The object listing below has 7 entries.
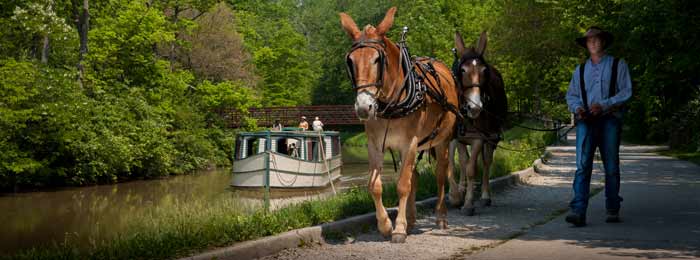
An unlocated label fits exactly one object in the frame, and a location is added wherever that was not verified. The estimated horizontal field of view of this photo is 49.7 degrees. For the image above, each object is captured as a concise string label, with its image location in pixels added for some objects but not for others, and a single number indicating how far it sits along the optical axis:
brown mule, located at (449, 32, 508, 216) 10.47
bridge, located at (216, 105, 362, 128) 61.59
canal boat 30.52
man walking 9.62
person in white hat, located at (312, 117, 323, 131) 36.59
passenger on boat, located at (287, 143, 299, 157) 32.53
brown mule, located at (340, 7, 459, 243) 7.83
